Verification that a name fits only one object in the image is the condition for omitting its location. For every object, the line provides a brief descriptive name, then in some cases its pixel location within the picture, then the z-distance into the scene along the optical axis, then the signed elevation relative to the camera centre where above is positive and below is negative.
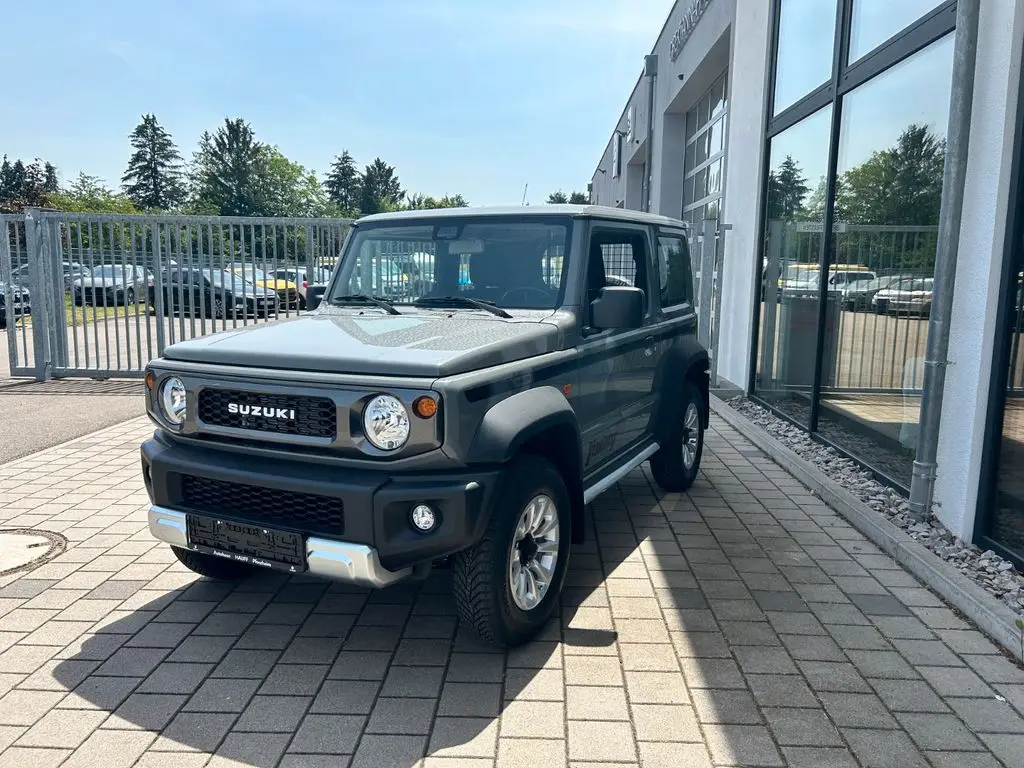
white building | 4.54 +0.32
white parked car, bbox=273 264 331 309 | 11.20 -0.17
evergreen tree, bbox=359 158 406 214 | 108.88 +11.21
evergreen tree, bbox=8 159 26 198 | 84.07 +9.16
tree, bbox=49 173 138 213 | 43.44 +3.75
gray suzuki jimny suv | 3.12 -0.66
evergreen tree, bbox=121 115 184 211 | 87.12 +9.91
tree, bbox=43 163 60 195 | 85.96 +9.76
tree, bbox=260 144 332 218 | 72.32 +6.96
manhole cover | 4.54 -1.75
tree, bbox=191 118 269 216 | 70.19 +8.04
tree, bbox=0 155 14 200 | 89.02 +9.48
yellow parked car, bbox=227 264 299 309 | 11.10 -0.24
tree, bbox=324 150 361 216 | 116.36 +12.05
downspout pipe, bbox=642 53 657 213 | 19.31 +3.91
